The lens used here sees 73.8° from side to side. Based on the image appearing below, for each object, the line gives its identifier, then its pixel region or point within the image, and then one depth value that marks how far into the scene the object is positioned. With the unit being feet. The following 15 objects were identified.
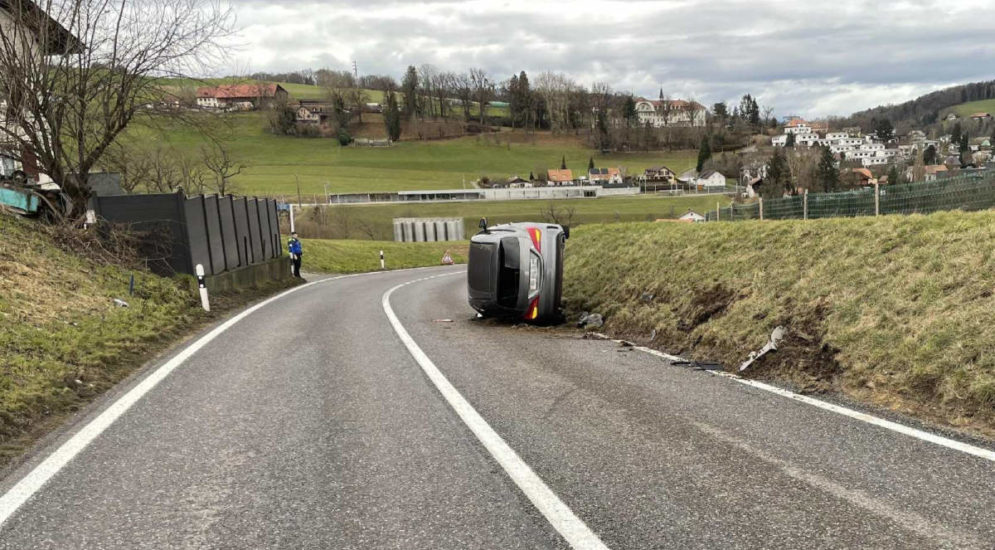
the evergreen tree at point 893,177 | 316.60
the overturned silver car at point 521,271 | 37.91
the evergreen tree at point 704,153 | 486.79
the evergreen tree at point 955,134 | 594.53
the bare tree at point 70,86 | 48.67
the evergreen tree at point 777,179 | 333.05
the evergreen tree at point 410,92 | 586.86
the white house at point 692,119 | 632.38
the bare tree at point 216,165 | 158.87
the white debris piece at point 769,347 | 23.81
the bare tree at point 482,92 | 613.52
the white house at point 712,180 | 424.99
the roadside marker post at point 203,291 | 48.32
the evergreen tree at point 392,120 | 545.44
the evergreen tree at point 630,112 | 592.60
